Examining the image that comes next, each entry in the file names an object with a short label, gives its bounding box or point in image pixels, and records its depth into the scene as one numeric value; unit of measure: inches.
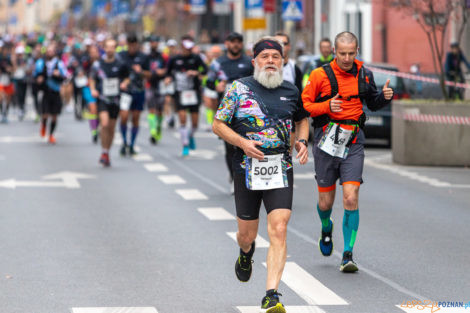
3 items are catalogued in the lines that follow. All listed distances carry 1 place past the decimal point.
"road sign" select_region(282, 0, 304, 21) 1207.6
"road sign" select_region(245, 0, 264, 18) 1273.4
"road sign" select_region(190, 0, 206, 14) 1957.4
